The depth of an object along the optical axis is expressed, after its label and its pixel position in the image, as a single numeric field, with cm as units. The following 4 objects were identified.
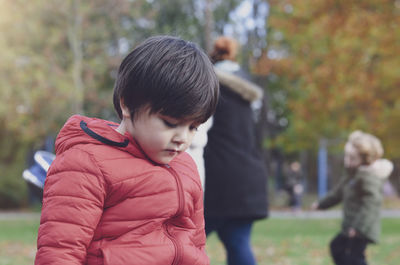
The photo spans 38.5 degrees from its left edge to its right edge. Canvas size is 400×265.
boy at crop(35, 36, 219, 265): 179
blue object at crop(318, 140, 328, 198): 2186
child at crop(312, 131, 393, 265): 489
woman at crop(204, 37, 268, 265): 369
